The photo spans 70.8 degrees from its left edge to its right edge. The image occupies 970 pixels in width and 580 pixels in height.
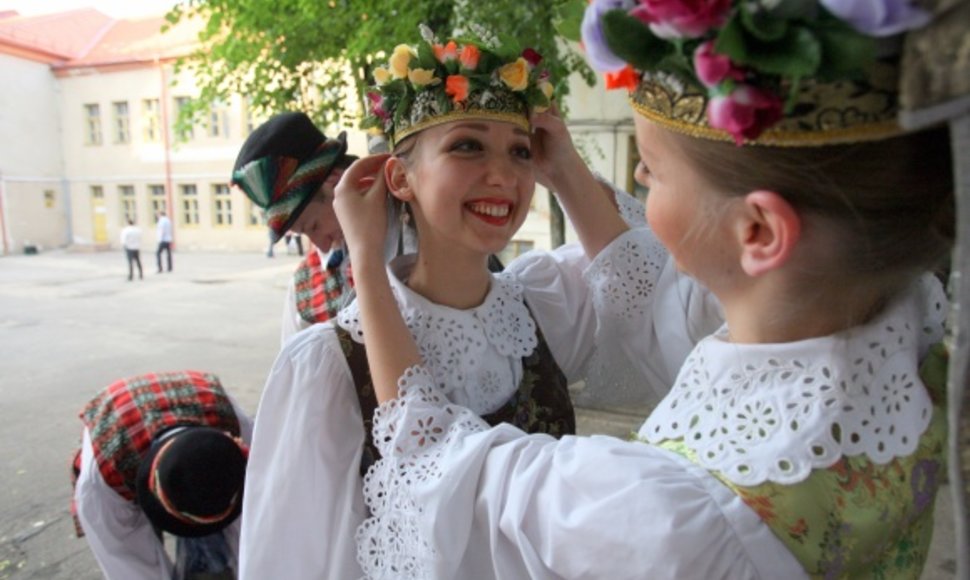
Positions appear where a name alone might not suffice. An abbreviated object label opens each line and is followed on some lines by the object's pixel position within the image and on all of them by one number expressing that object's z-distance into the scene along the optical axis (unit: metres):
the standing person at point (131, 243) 13.59
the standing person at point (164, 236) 14.84
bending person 1.79
